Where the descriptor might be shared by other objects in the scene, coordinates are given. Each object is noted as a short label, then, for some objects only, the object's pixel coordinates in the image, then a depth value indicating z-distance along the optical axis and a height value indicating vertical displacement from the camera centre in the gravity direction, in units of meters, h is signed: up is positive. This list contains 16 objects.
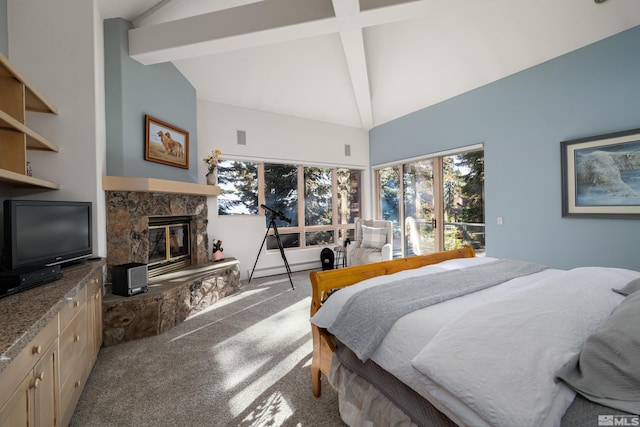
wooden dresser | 0.95 -0.58
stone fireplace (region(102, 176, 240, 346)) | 2.52 -0.45
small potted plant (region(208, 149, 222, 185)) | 3.97 +0.71
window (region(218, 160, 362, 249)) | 4.60 +0.31
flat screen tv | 1.65 -0.09
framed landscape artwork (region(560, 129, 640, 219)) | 2.69 +0.32
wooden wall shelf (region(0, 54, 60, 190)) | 1.87 +0.61
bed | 0.80 -0.49
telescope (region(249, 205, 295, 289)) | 4.30 -0.28
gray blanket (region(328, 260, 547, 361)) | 1.29 -0.46
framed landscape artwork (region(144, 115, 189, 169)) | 3.18 +0.90
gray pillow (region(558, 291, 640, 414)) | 0.78 -0.48
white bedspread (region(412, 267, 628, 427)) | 0.78 -0.48
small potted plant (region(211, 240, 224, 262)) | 4.05 -0.54
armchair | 4.47 -0.55
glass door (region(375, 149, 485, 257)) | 4.17 +0.15
